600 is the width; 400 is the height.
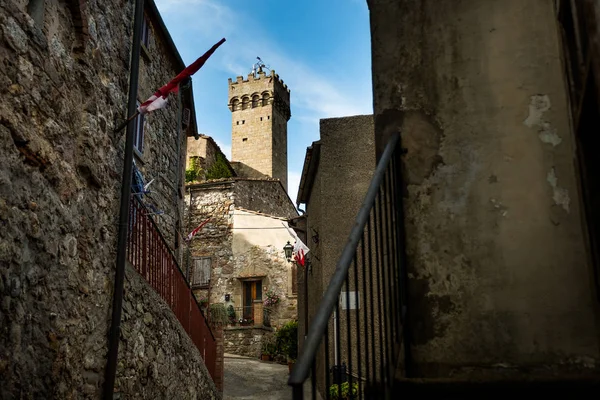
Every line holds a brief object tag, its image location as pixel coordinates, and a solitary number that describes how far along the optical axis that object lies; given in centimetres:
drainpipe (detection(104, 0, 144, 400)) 534
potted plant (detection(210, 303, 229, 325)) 2044
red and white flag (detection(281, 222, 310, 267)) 1347
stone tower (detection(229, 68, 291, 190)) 4250
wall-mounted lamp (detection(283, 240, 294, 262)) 1532
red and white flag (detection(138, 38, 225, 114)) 603
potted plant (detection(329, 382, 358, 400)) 740
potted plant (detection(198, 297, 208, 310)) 2195
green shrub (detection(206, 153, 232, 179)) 2991
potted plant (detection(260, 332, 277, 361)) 1995
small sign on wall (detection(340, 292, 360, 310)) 876
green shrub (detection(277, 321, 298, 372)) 1983
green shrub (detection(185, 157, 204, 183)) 2797
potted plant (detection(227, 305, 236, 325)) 2170
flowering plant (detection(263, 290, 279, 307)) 2252
